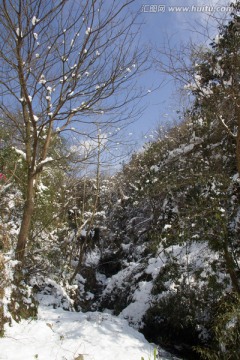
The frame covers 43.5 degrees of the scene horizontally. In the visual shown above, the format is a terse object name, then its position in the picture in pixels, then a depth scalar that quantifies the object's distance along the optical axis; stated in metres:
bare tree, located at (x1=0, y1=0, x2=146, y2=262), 4.77
